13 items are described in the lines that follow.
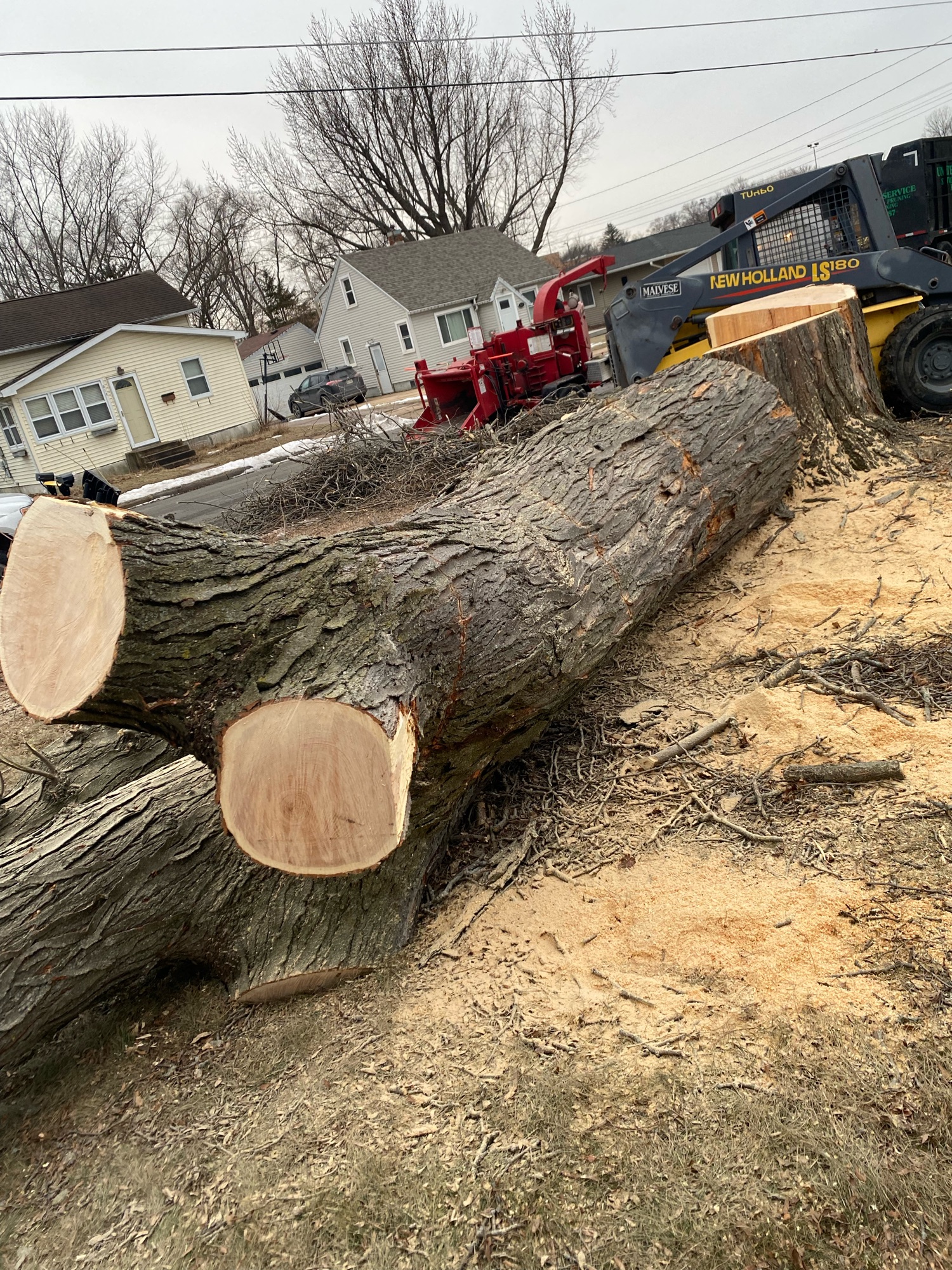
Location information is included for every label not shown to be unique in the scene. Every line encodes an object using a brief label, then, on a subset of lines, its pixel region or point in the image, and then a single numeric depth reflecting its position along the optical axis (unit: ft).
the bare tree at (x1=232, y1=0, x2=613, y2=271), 127.24
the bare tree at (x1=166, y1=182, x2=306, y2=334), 145.18
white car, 27.12
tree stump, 18.49
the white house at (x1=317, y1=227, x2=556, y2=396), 107.86
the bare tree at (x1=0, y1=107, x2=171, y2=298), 135.74
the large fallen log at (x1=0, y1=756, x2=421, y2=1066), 8.75
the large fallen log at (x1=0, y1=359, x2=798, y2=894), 7.68
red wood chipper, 33.14
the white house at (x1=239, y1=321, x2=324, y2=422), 132.26
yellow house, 77.56
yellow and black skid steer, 23.22
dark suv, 93.30
